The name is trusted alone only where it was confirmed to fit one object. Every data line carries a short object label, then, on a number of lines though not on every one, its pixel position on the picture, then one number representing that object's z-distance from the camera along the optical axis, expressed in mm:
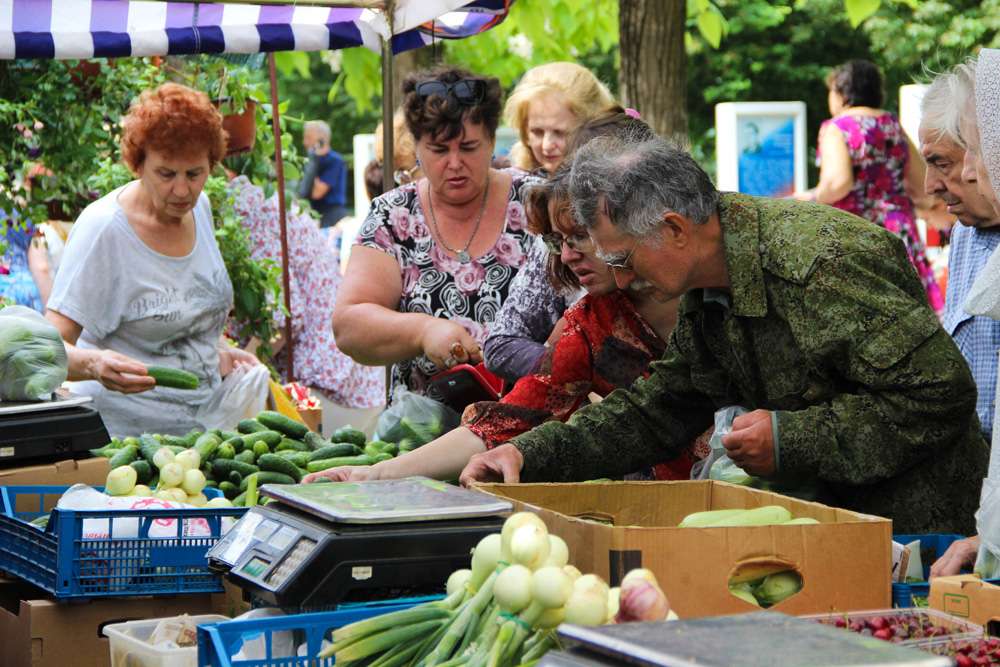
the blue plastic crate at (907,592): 1792
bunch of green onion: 1321
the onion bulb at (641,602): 1283
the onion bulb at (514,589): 1357
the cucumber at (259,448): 3453
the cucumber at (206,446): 3381
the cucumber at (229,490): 3180
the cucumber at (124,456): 3115
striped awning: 4566
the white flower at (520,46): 9977
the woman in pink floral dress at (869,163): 5918
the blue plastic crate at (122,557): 2203
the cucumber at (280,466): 3246
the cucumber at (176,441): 3617
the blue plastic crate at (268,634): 1541
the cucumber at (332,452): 3432
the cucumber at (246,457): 3301
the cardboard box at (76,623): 2246
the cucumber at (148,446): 3229
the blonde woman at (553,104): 3918
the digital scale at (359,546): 1664
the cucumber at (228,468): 3242
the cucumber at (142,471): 3096
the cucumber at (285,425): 3836
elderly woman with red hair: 4199
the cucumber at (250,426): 3789
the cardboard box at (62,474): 3023
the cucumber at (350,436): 3638
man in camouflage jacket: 2105
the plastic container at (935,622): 1449
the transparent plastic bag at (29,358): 3242
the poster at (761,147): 8977
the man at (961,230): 2717
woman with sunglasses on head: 3469
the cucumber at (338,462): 3211
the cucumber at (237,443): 3461
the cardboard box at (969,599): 1615
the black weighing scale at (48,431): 3059
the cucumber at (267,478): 3162
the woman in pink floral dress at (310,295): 6301
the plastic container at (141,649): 1814
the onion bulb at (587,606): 1310
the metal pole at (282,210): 6035
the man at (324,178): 11328
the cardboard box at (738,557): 1615
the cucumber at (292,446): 3665
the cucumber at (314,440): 3680
